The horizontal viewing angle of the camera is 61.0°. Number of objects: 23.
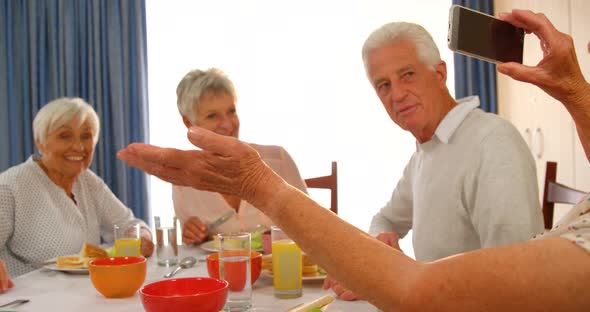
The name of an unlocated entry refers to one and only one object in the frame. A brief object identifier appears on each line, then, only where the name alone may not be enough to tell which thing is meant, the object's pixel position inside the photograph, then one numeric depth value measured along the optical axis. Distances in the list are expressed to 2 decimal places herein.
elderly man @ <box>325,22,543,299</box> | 1.30
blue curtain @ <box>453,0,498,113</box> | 3.56
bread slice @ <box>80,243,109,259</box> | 1.65
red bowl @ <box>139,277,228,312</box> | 0.90
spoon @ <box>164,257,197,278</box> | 1.55
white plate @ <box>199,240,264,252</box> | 1.75
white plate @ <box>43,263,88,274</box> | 1.53
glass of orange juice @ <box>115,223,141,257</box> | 1.63
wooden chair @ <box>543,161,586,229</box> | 1.91
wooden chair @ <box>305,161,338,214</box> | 2.62
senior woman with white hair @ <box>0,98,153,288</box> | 2.02
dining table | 1.15
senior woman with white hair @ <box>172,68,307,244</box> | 2.29
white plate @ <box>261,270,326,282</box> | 1.28
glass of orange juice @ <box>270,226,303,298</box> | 1.20
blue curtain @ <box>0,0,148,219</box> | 3.63
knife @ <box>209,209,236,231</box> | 2.10
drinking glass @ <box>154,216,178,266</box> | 1.60
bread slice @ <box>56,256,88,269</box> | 1.56
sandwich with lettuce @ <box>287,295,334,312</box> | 0.95
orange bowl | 1.21
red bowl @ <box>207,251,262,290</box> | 1.25
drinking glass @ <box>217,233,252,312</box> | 1.10
